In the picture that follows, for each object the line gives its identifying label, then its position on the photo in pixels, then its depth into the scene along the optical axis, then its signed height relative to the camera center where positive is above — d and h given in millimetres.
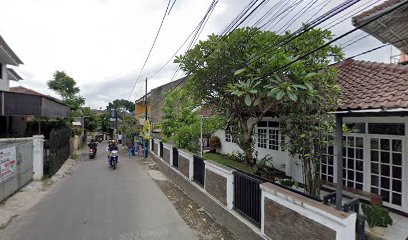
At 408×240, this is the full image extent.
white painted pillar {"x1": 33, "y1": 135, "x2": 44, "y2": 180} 9414 -1553
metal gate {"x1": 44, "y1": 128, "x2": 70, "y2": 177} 10250 -1605
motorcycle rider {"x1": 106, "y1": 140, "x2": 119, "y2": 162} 12891 -1560
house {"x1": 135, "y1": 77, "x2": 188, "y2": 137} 23891 +2028
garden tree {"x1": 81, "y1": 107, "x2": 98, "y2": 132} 32562 +100
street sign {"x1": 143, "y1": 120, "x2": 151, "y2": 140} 16172 -809
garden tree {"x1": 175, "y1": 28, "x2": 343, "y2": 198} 4723 +870
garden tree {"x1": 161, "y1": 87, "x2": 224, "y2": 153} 10172 -188
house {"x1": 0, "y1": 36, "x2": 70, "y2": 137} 9516 +687
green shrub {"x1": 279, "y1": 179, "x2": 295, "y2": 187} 7130 -1985
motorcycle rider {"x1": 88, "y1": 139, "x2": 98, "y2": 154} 16839 -1963
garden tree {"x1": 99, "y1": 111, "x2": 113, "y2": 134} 43875 -642
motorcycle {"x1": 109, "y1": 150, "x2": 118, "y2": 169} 12415 -2161
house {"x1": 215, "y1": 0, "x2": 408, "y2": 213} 4195 -228
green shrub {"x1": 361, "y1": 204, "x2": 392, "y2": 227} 4474 -1939
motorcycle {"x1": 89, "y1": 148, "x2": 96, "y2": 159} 16622 -2439
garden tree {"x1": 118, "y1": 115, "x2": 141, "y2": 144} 22955 -782
